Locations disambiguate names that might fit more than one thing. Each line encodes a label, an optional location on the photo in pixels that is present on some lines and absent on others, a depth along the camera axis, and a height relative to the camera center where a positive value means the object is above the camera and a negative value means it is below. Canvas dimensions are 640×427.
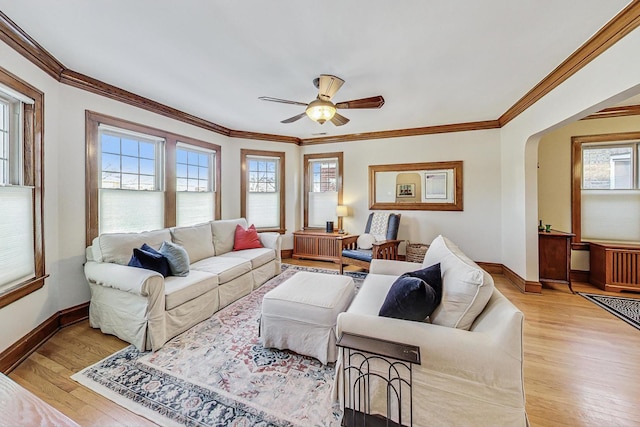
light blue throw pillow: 2.71 -0.51
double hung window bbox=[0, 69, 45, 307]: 2.03 +0.18
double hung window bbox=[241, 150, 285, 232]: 5.09 +0.44
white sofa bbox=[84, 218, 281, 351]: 2.17 -0.76
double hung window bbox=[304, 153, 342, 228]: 5.39 +0.49
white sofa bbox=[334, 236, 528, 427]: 1.18 -0.69
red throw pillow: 4.02 -0.47
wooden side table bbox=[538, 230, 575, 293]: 3.46 -0.65
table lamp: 5.04 -0.01
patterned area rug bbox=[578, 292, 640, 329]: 2.69 -1.11
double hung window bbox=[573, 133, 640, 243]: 3.62 +0.32
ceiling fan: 2.61 +1.16
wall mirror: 4.53 +0.46
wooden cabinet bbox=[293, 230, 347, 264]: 5.03 -0.71
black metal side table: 1.29 -0.87
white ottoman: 1.97 -0.86
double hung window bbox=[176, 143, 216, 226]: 4.03 +0.44
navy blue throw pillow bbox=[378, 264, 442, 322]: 1.44 -0.52
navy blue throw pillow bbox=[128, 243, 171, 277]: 2.46 -0.50
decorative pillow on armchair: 4.19 -0.50
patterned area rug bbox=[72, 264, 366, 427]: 1.53 -1.21
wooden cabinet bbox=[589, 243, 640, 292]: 3.32 -0.75
